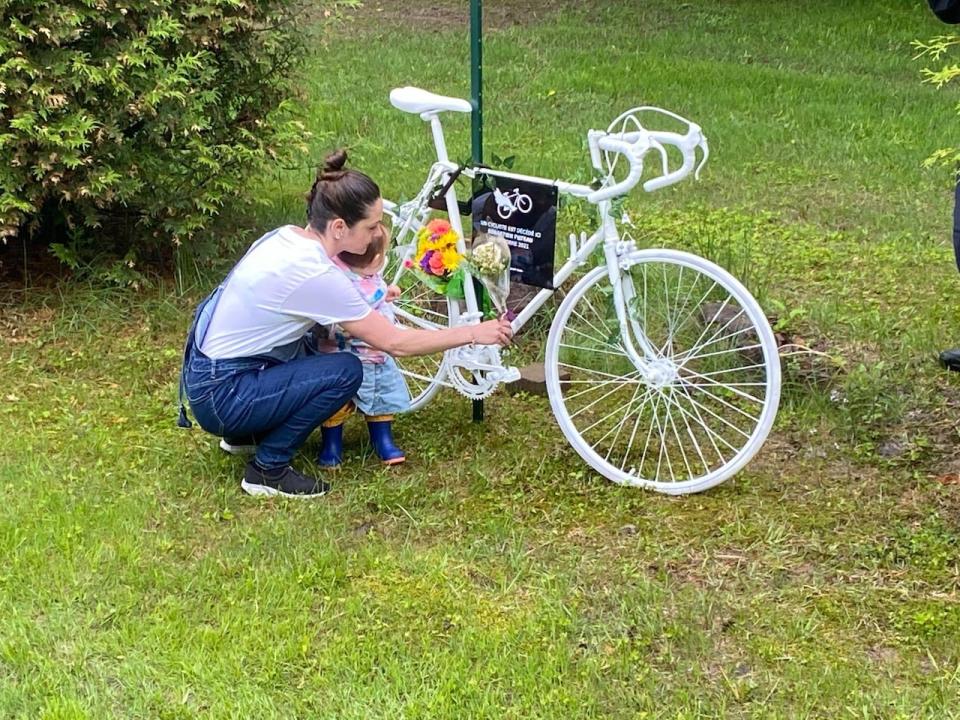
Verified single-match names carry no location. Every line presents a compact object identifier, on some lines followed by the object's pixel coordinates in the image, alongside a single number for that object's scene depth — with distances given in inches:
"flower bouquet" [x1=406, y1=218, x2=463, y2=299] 141.9
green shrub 177.2
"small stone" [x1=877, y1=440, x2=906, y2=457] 148.4
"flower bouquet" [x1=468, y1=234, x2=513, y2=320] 138.8
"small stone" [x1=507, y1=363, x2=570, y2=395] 169.8
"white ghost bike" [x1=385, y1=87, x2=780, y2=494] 133.6
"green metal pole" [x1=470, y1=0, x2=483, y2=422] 141.3
